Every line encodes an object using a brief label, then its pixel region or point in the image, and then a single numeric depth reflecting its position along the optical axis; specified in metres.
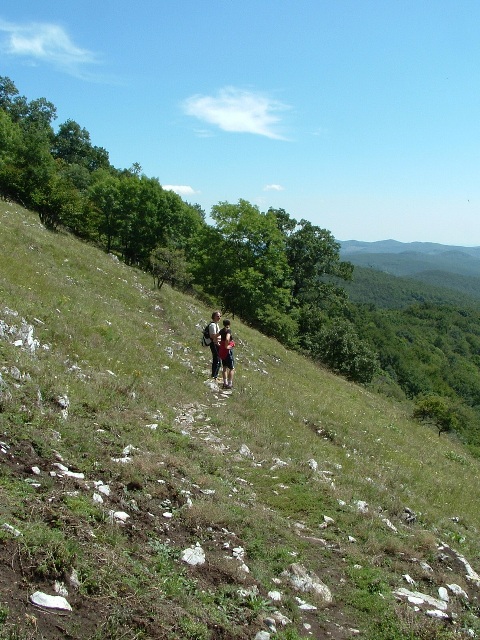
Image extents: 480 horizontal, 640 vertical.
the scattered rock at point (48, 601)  4.23
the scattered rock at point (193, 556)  5.82
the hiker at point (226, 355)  15.34
